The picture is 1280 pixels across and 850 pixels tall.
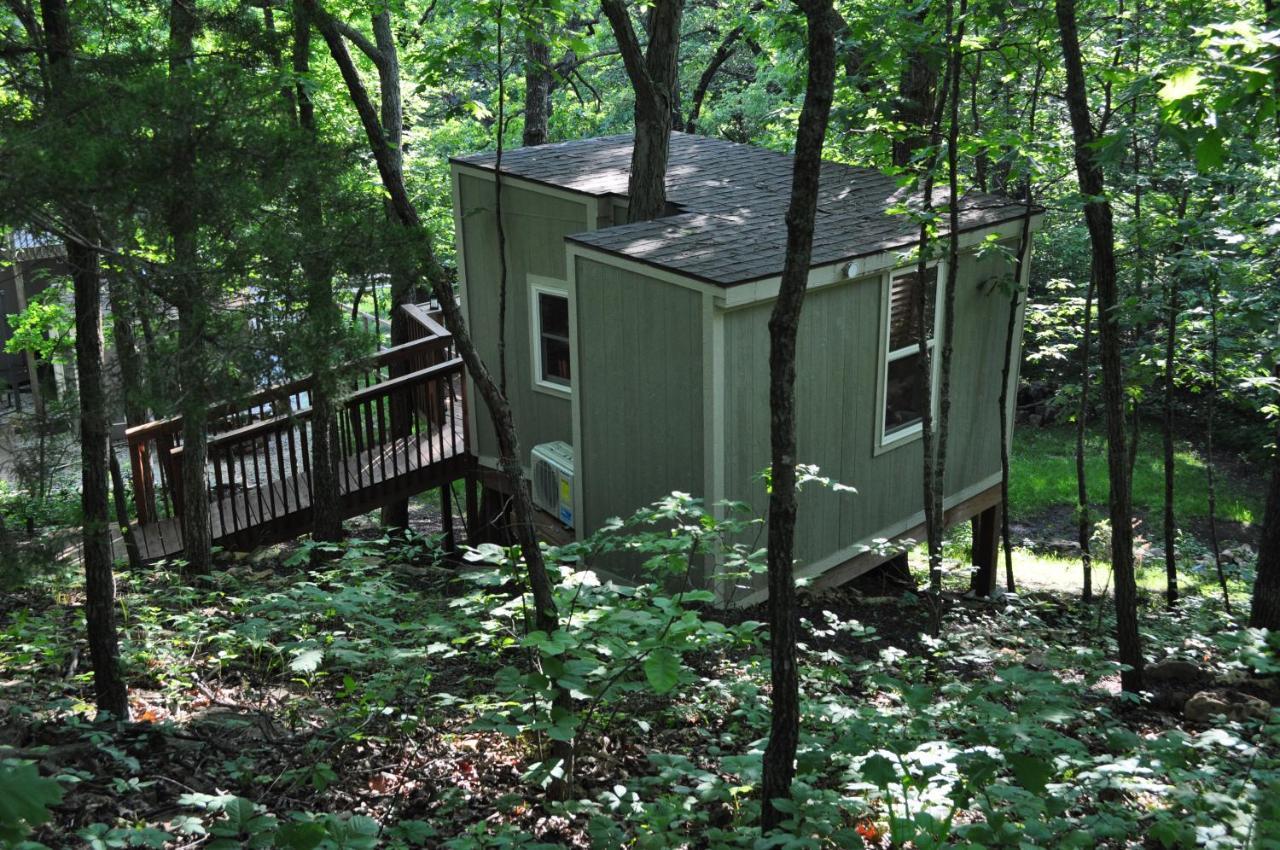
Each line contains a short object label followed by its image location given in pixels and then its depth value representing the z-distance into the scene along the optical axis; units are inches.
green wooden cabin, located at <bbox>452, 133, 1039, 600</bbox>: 287.7
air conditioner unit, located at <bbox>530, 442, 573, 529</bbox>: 340.2
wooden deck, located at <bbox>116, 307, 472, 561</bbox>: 339.6
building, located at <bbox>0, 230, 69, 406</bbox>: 629.6
